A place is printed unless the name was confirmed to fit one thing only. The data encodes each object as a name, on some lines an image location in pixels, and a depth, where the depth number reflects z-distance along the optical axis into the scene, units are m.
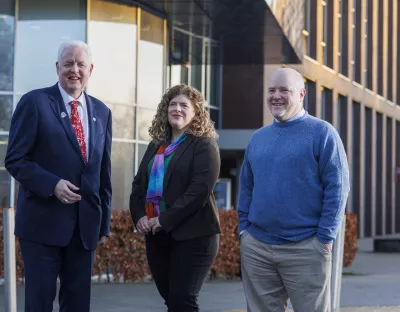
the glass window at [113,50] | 17.42
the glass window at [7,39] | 16.77
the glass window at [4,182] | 16.78
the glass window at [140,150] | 18.72
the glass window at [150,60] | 18.48
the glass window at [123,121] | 18.17
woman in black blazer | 6.16
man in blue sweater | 5.48
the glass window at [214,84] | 26.72
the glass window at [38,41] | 16.80
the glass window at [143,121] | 18.73
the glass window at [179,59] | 21.45
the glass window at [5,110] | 16.94
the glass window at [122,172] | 18.00
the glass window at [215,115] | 27.12
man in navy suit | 5.35
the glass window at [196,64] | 21.90
